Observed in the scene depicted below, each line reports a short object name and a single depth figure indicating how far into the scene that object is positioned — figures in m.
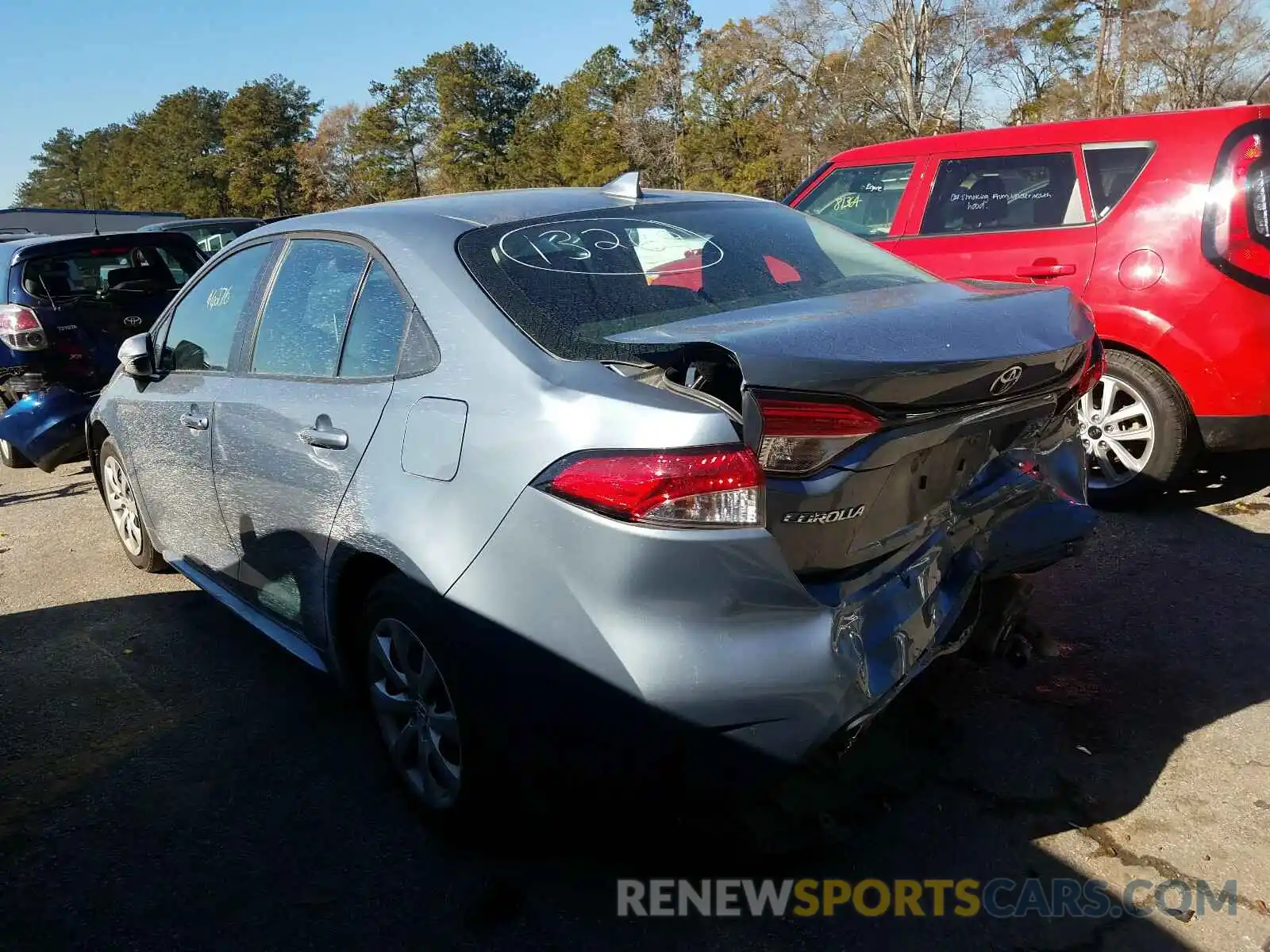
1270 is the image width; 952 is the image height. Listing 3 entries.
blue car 6.16
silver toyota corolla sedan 1.99
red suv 4.38
